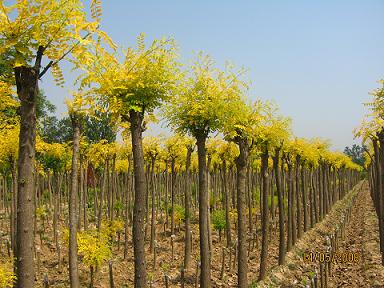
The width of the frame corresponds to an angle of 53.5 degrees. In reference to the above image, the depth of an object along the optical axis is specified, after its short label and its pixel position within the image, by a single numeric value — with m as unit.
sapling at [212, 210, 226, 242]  17.56
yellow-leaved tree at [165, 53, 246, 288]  8.93
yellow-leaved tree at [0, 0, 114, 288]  4.46
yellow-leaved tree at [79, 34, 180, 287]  7.04
